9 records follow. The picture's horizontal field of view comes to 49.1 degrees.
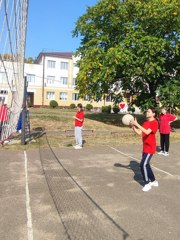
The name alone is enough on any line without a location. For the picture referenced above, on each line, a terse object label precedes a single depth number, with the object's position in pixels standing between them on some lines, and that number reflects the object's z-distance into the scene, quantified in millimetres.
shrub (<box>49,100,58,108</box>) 36926
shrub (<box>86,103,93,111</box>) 37058
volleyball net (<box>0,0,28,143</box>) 6740
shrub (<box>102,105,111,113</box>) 30432
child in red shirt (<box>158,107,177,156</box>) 7731
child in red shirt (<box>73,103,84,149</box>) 8174
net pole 8479
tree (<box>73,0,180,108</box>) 13610
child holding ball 4400
